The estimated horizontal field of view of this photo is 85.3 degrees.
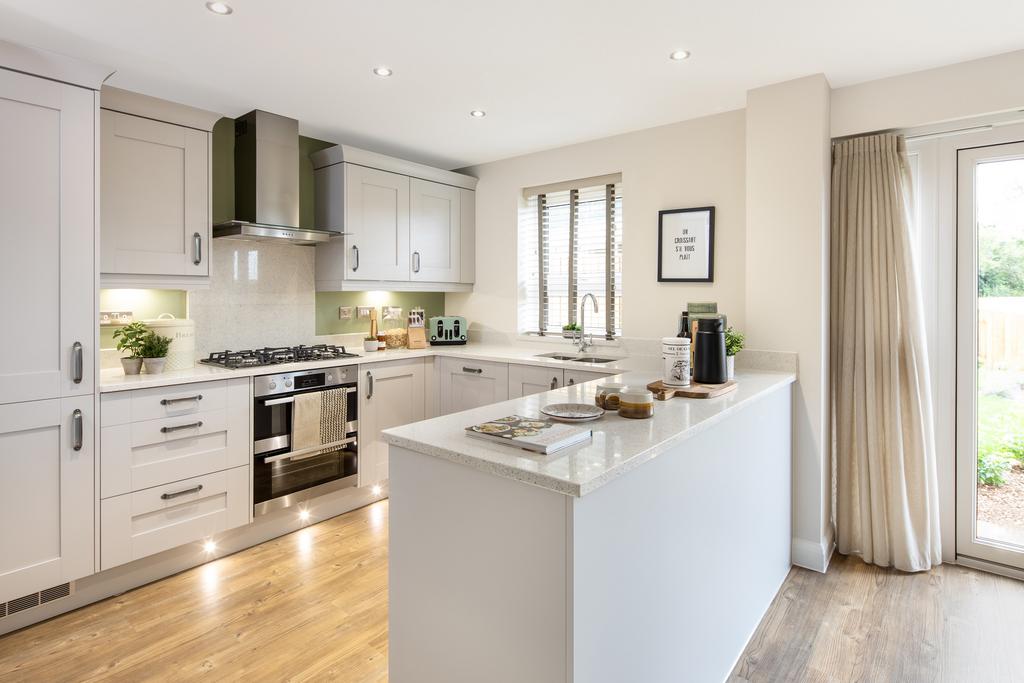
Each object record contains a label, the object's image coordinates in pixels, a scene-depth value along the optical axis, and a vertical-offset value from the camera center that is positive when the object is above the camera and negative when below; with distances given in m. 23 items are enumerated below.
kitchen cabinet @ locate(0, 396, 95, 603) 2.21 -0.63
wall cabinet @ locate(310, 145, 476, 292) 3.68 +0.86
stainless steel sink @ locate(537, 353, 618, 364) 3.75 -0.11
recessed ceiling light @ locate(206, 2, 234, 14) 2.07 +1.26
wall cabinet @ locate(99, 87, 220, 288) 2.67 +0.76
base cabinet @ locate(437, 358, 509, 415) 3.67 -0.29
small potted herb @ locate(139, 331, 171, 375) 2.79 -0.05
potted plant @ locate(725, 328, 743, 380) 2.51 -0.03
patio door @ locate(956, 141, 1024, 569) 2.59 -0.07
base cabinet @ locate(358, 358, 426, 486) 3.54 -0.41
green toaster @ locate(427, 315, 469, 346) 4.34 +0.09
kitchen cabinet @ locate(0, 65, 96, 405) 2.18 +0.43
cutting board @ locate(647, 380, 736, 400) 2.12 -0.19
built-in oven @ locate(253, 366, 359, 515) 3.04 -0.57
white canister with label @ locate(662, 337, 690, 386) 2.28 -0.09
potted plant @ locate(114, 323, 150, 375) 2.74 -0.01
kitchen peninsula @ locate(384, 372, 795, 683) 1.22 -0.53
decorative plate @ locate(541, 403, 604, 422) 1.74 -0.23
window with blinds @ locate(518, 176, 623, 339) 3.88 +0.64
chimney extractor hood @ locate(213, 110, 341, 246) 3.23 +0.97
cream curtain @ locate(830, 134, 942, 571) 2.67 -0.14
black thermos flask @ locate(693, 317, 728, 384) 2.35 -0.06
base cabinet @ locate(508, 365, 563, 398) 3.39 -0.24
